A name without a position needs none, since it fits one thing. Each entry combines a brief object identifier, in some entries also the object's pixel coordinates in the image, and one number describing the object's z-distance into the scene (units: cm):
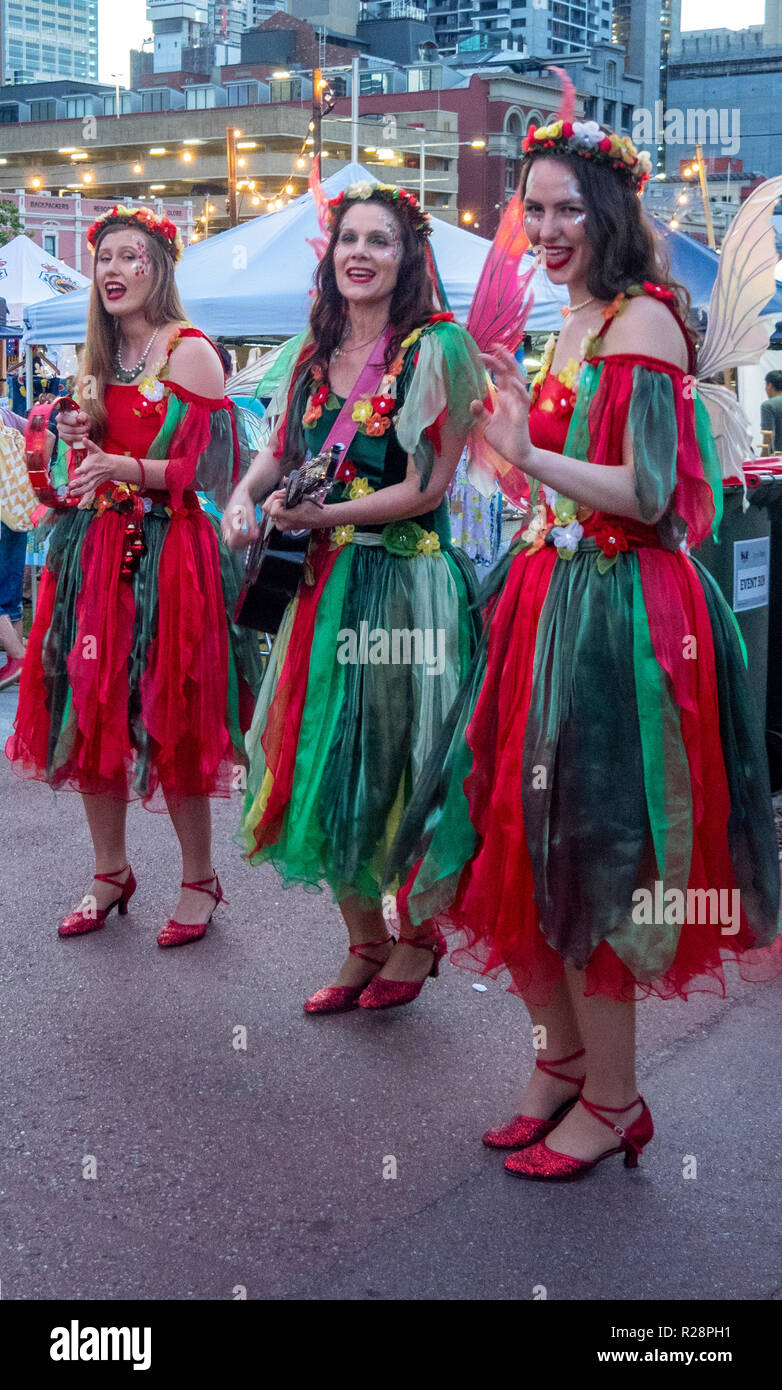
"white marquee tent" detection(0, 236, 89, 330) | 1450
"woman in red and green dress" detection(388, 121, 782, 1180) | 275
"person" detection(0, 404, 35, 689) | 984
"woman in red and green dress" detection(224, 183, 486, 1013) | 349
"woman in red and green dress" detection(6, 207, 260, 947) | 415
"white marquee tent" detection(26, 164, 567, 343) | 972
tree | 3272
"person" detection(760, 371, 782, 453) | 1356
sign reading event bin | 555
